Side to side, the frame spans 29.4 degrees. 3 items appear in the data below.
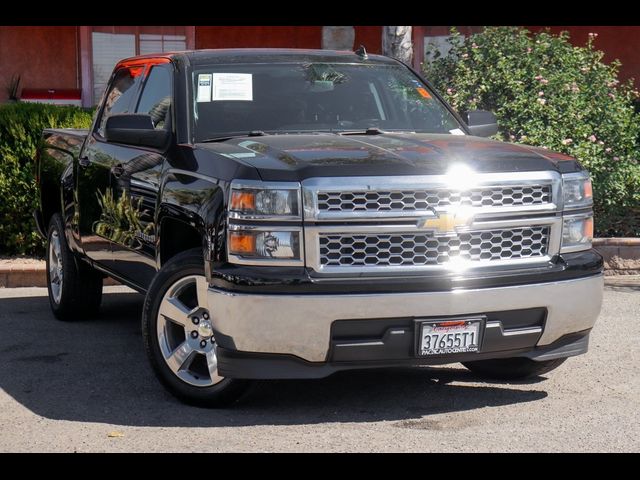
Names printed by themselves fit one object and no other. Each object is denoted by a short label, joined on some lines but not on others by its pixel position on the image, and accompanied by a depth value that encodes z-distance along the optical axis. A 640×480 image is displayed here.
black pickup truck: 5.65
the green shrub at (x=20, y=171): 10.70
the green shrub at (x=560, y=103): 11.10
